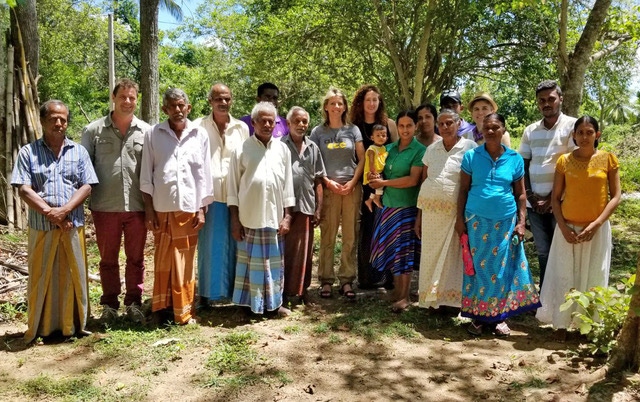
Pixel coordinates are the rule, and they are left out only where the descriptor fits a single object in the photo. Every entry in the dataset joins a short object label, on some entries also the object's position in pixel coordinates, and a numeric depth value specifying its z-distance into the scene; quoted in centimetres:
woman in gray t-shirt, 514
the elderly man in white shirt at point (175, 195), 425
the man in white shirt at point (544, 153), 450
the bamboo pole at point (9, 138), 736
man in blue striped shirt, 389
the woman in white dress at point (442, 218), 444
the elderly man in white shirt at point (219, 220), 471
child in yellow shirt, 502
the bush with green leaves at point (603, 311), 363
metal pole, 1415
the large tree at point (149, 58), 861
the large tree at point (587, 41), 693
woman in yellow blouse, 404
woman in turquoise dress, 417
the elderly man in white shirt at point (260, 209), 453
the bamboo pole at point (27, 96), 759
